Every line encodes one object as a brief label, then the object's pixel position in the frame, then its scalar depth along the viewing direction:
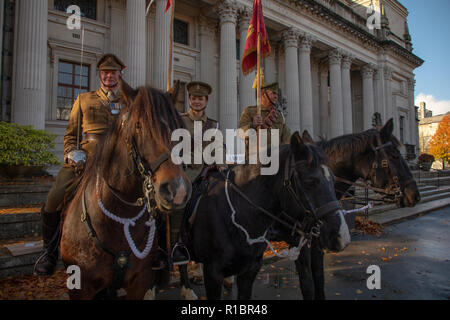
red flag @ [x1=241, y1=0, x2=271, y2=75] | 4.12
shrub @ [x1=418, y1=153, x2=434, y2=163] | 27.00
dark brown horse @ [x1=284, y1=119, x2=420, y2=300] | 3.87
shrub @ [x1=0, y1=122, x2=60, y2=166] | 7.04
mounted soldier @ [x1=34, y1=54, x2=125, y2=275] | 2.43
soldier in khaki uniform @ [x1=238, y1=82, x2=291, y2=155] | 3.92
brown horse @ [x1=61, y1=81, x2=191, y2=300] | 1.56
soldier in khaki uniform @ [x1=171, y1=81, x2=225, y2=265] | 3.31
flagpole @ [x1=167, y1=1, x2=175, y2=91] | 2.93
